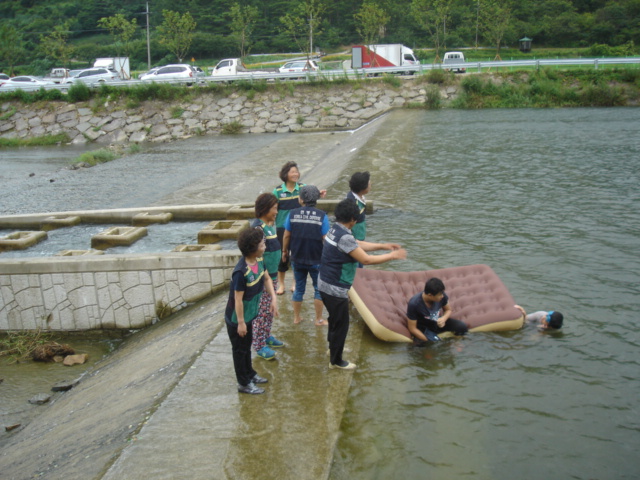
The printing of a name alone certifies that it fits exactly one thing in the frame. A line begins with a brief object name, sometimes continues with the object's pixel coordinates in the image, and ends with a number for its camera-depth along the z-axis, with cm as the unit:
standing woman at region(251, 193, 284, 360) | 595
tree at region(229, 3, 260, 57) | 5259
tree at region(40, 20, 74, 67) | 5417
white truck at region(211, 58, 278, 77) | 4106
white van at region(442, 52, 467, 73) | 3375
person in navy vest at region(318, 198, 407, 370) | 547
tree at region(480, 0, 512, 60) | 4778
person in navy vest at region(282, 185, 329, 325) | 653
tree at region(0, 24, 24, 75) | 5506
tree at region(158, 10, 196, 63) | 5088
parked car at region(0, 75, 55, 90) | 3535
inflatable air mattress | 672
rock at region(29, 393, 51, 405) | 761
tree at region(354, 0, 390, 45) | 4691
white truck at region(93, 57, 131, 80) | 5036
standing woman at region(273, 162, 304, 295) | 736
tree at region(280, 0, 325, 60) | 4993
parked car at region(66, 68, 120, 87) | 4082
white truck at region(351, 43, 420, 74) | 4022
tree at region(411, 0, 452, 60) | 4656
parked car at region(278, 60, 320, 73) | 4012
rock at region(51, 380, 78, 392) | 788
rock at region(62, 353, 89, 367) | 864
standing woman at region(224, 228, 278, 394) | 523
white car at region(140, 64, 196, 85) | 3650
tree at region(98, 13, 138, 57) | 5188
